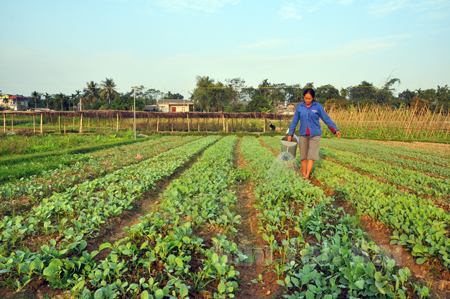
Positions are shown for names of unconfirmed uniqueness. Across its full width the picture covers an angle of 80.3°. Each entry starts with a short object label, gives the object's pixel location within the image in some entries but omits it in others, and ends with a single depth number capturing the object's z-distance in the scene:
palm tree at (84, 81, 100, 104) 70.44
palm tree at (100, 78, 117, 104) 69.62
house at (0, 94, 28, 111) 69.70
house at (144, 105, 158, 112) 67.16
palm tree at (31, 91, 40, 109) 72.12
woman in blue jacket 5.94
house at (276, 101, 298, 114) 79.48
